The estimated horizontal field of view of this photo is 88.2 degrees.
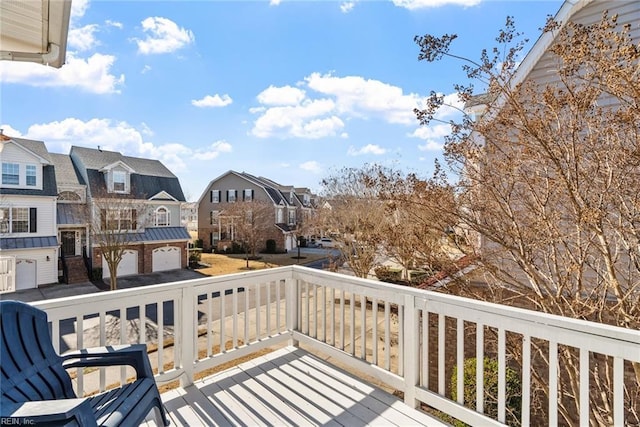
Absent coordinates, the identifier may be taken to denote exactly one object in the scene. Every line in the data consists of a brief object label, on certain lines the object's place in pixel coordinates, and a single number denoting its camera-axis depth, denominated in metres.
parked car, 25.42
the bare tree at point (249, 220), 21.53
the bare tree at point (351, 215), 10.41
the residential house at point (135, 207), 14.62
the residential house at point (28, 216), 13.30
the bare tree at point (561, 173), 2.46
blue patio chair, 1.30
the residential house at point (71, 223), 15.09
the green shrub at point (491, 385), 3.63
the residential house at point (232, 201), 25.48
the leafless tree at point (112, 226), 13.51
